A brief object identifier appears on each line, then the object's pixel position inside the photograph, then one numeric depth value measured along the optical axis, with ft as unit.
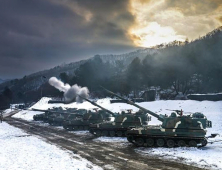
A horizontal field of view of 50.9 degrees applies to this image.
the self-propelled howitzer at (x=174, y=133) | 58.70
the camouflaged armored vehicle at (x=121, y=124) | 81.35
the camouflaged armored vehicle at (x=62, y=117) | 122.99
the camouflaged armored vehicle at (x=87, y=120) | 101.14
